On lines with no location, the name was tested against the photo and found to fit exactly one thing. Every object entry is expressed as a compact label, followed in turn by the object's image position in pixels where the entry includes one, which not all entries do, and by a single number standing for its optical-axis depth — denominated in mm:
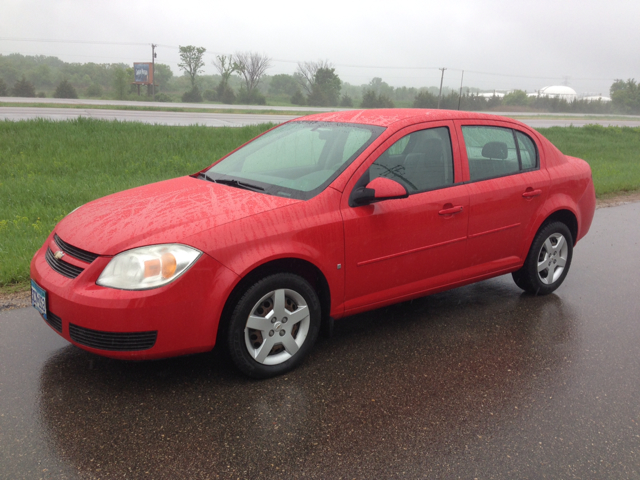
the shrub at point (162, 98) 49338
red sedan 3041
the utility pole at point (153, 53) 54781
